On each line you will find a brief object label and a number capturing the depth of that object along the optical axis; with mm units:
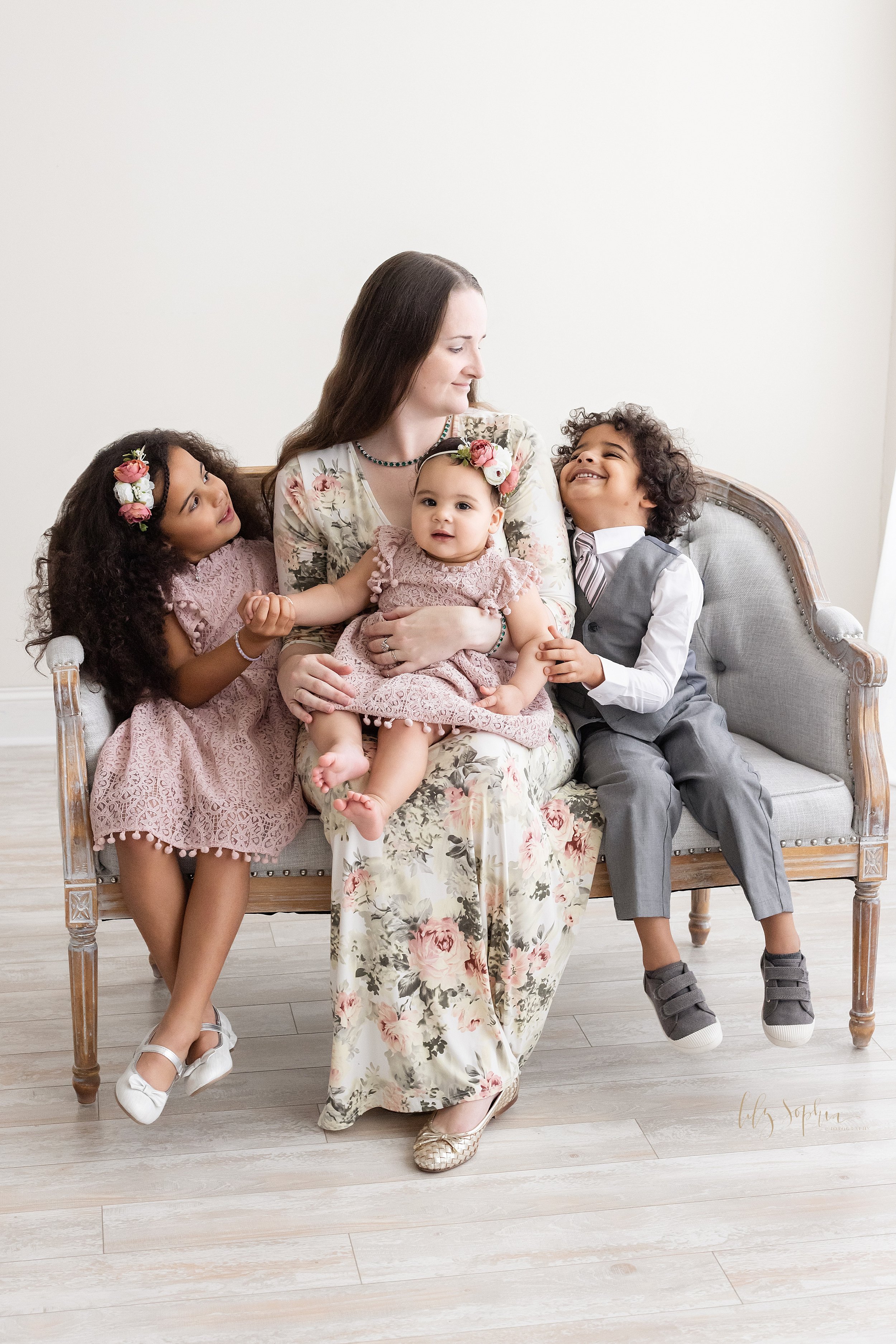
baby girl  1830
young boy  1891
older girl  1838
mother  1791
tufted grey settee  1882
